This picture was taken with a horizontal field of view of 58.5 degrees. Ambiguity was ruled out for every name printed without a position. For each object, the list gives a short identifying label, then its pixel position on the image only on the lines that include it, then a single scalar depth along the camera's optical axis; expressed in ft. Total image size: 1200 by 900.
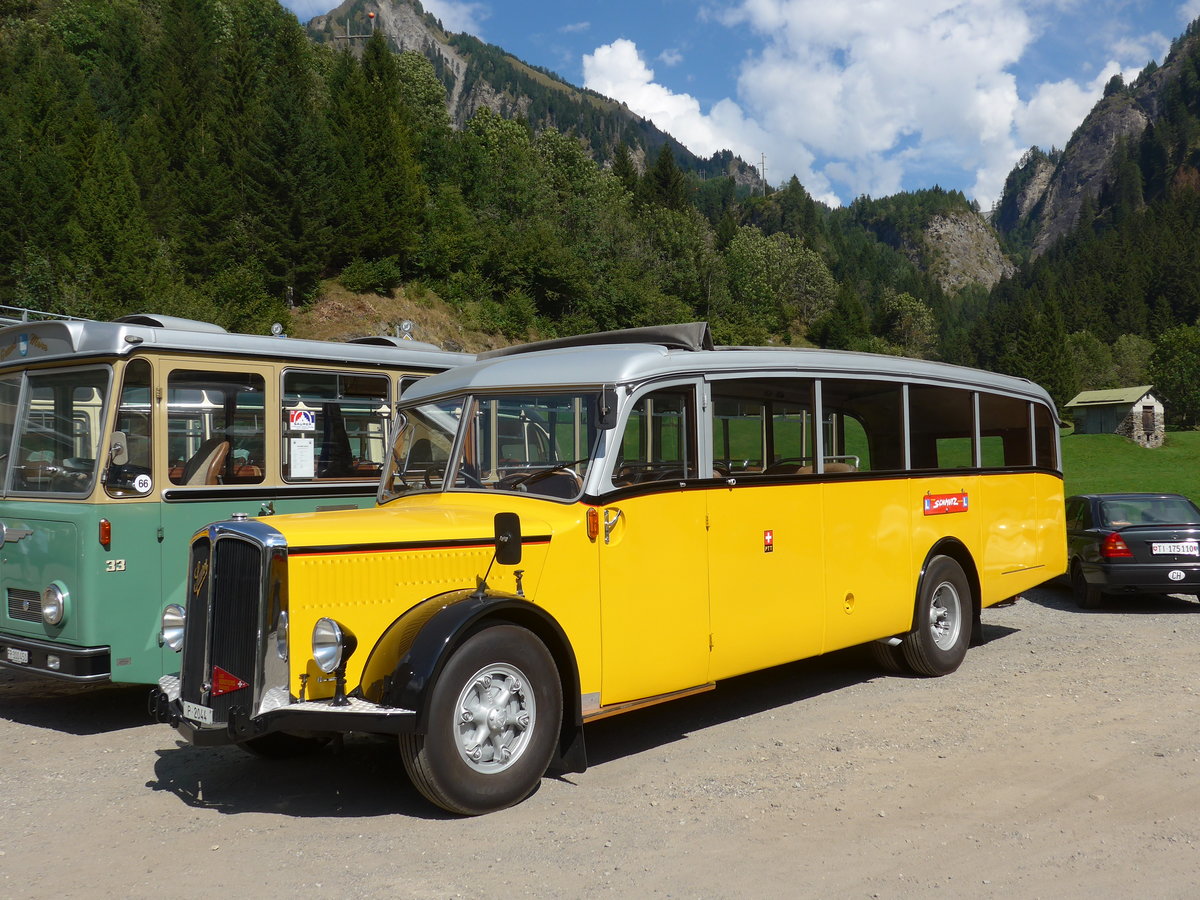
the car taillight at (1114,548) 44.45
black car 43.80
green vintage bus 26.40
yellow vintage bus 18.10
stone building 275.80
